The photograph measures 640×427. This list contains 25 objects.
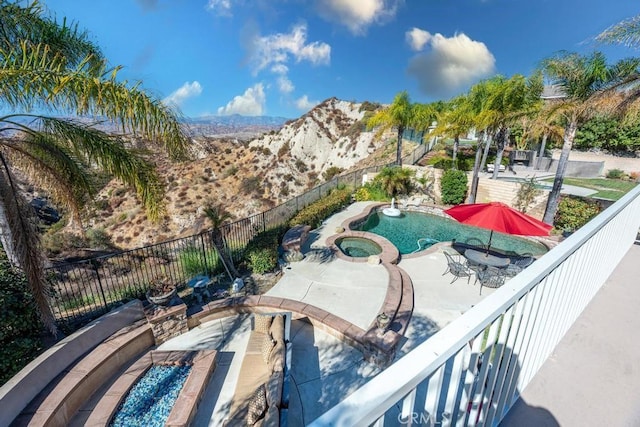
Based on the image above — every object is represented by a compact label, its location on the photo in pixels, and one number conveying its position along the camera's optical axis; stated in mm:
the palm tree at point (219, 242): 7723
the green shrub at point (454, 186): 16062
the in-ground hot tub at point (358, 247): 10620
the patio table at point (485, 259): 7793
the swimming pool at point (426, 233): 11484
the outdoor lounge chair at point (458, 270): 8109
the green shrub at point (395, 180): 17094
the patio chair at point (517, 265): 8078
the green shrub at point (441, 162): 22047
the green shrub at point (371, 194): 17453
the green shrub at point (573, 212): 12078
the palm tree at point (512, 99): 12867
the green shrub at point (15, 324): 4391
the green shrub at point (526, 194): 14023
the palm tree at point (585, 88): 8828
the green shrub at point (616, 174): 20344
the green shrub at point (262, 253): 8609
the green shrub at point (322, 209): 12413
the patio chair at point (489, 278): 7770
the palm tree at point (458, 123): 15269
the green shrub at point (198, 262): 8523
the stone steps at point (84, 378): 4172
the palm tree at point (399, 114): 18734
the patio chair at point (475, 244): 10613
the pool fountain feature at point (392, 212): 14758
